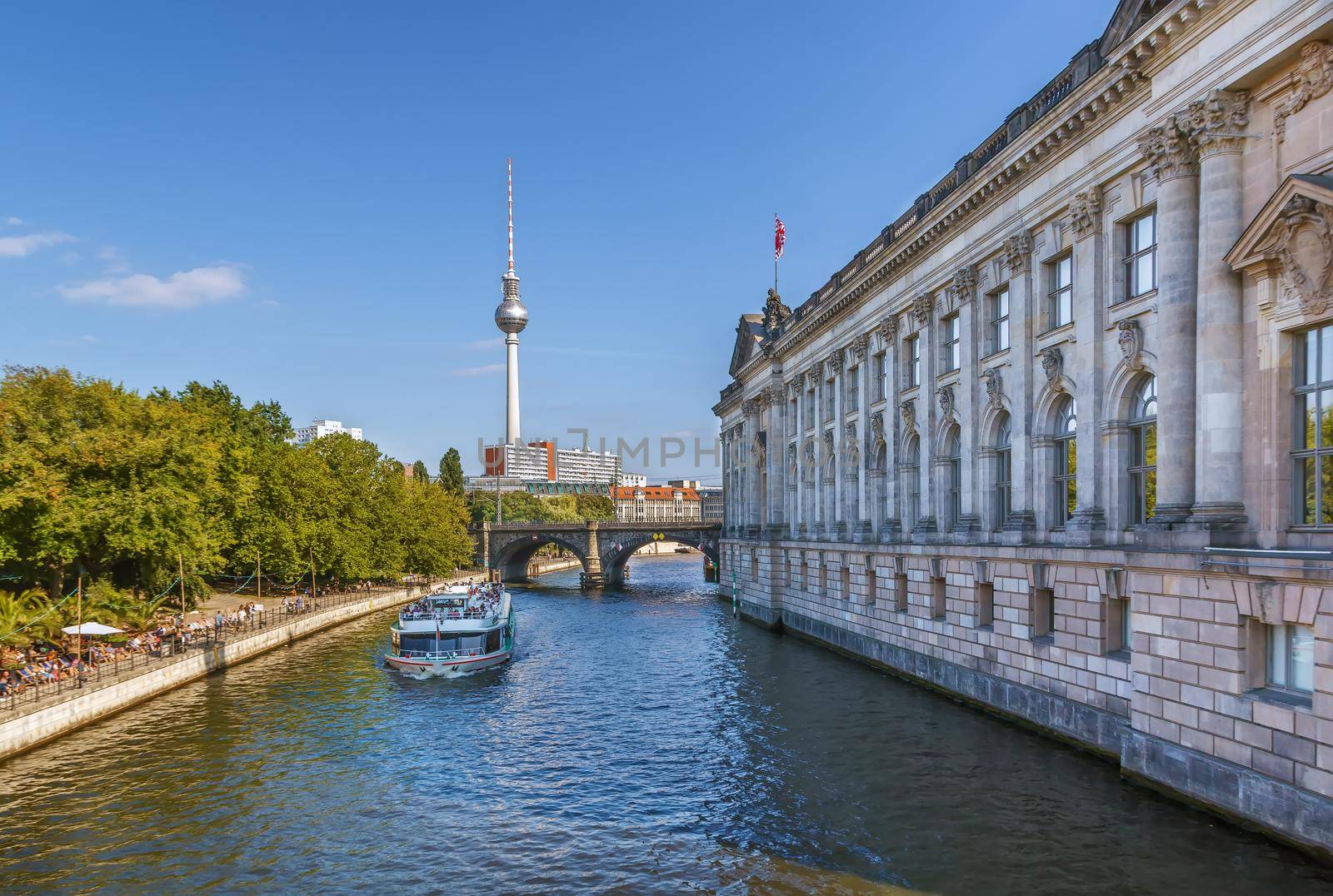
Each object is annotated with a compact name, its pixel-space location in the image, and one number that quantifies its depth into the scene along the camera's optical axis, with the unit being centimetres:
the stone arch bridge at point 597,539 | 11356
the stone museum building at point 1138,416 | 2002
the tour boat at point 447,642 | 4788
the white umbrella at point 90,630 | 3866
